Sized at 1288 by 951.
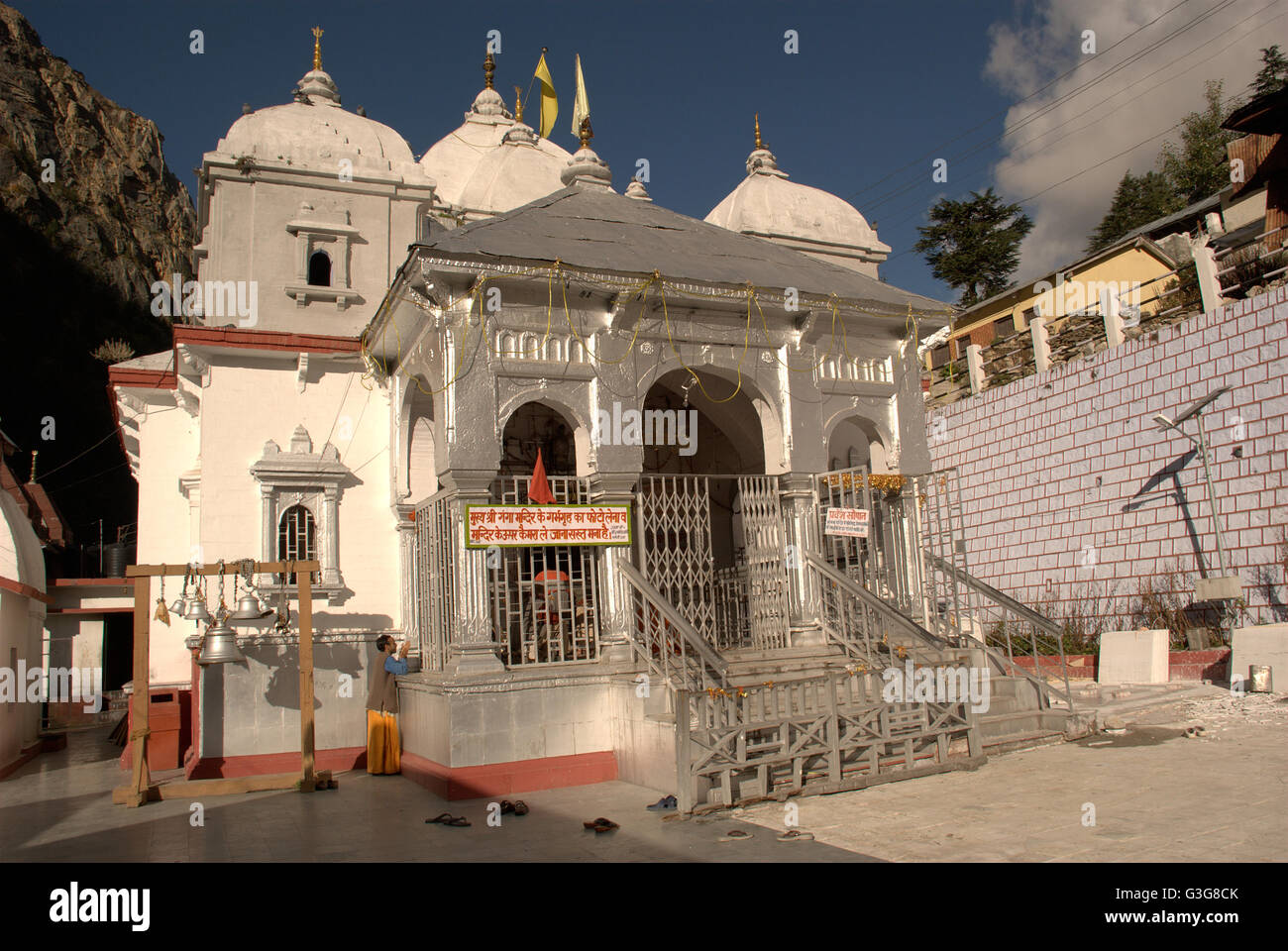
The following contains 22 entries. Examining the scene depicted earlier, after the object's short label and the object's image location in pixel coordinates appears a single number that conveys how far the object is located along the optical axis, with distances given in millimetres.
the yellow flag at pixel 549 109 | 18156
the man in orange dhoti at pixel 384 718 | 11117
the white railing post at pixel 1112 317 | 17516
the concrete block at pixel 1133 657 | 13336
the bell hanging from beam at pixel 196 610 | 10172
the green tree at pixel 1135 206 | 35484
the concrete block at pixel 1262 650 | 11523
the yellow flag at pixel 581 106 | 14484
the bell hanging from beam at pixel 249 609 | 10258
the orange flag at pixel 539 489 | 10109
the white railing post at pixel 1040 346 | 19438
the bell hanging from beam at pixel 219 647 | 9906
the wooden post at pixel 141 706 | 9656
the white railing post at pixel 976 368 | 21469
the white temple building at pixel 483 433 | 9797
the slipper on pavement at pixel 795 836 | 6771
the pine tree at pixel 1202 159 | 33844
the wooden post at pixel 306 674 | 10133
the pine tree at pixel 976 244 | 36344
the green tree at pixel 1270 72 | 32188
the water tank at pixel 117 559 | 21859
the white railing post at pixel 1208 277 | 15562
